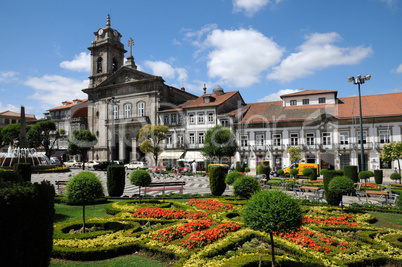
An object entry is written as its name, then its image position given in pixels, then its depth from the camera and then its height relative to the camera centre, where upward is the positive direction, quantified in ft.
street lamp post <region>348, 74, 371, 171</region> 62.34 +15.50
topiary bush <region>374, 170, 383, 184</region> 65.41 -6.58
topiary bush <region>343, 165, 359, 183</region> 57.55 -4.94
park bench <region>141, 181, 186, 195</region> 46.47 -5.50
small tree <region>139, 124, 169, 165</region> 122.01 +7.40
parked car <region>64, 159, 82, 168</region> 142.72 -5.16
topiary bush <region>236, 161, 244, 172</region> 95.27 -5.69
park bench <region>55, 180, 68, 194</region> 48.43 -4.99
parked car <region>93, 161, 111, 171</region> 119.96 -5.43
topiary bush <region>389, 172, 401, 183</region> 63.77 -6.65
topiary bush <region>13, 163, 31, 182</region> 47.60 -2.46
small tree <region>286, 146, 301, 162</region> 103.50 -1.39
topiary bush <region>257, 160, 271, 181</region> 72.74 -5.24
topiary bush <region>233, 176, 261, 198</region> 37.83 -4.83
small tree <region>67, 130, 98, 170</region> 136.67 +6.10
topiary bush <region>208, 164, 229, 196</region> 48.16 -4.99
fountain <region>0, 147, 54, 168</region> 91.15 -0.91
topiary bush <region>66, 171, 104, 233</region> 25.20 -3.09
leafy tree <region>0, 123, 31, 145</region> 169.22 +13.35
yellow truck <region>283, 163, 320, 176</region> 90.19 -5.55
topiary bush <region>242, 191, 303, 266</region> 15.12 -3.50
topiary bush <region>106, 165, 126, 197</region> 46.62 -4.65
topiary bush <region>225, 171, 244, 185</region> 45.55 -4.31
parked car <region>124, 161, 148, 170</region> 120.87 -5.83
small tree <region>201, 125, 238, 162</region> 104.47 +2.58
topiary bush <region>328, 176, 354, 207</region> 32.65 -4.42
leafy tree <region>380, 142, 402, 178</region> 71.00 -1.24
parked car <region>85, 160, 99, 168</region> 132.92 -4.97
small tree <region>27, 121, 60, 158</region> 149.59 +11.06
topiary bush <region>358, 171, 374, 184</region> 60.95 -5.82
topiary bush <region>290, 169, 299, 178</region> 76.84 -6.06
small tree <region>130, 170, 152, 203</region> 40.14 -3.66
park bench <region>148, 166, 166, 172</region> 100.07 -6.17
